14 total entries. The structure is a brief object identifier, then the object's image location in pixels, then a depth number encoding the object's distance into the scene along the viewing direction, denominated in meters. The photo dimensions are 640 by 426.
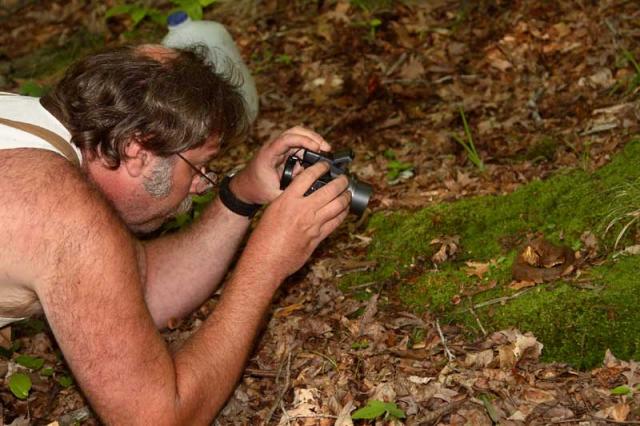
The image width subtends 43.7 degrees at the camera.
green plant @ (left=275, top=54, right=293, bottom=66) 7.09
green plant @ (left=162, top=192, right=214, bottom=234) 5.02
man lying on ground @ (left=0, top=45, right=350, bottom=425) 2.72
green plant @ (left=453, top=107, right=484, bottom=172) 4.90
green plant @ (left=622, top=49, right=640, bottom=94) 5.24
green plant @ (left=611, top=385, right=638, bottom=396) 2.99
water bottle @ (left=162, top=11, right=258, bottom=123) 6.32
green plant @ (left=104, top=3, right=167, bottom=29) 7.46
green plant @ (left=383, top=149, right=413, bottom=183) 5.15
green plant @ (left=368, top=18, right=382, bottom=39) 6.91
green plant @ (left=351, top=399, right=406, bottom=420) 3.00
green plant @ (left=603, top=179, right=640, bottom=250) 3.68
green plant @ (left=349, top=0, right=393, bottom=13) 7.17
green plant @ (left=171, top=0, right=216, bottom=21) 6.82
